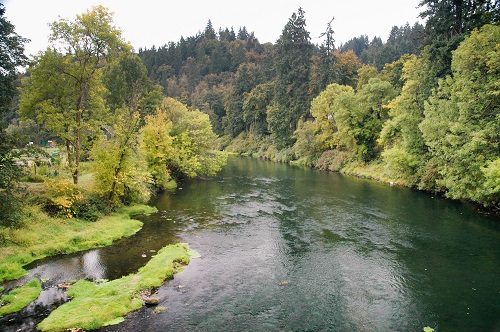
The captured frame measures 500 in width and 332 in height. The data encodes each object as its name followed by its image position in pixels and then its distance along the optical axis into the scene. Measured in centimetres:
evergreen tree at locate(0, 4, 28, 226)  1423
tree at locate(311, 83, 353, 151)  6656
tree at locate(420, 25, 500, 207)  2803
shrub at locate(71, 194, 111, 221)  2508
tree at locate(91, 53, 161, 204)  2741
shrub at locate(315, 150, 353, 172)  6247
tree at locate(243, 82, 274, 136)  10338
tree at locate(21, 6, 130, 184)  2727
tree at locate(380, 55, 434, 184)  4103
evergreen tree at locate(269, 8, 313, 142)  8381
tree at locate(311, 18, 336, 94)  7738
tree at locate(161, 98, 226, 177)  4641
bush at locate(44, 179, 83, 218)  2366
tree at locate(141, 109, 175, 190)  3919
